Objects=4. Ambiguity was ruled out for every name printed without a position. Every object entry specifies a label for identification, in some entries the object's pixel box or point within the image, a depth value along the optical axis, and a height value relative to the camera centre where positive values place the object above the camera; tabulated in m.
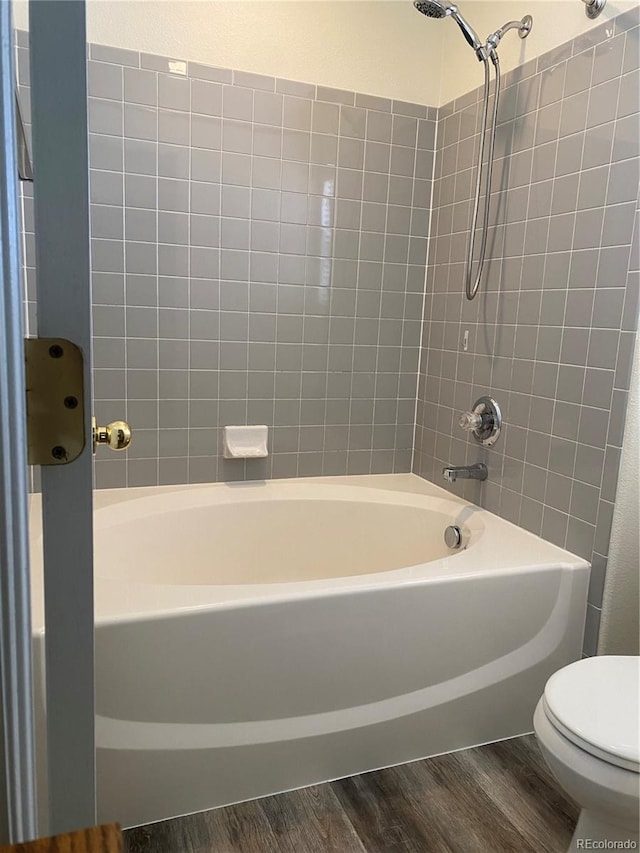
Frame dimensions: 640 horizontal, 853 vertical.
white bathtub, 1.41 -0.84
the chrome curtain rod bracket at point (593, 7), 1.73 +0.90
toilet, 1.13 -0.75
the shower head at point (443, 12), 1.78 +0.91
